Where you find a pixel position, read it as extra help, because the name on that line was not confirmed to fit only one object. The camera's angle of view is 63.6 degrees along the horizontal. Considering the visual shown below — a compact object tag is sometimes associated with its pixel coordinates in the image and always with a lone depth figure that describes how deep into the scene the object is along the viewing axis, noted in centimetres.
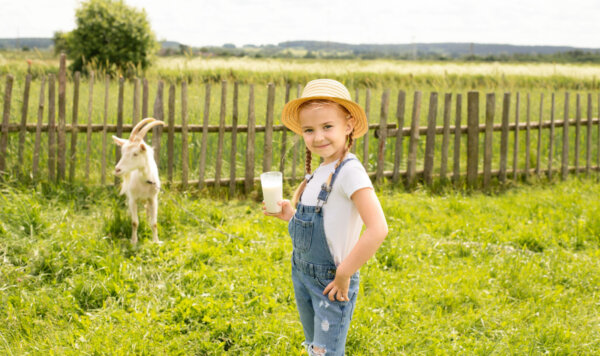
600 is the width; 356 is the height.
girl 185
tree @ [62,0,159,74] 2509
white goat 443
